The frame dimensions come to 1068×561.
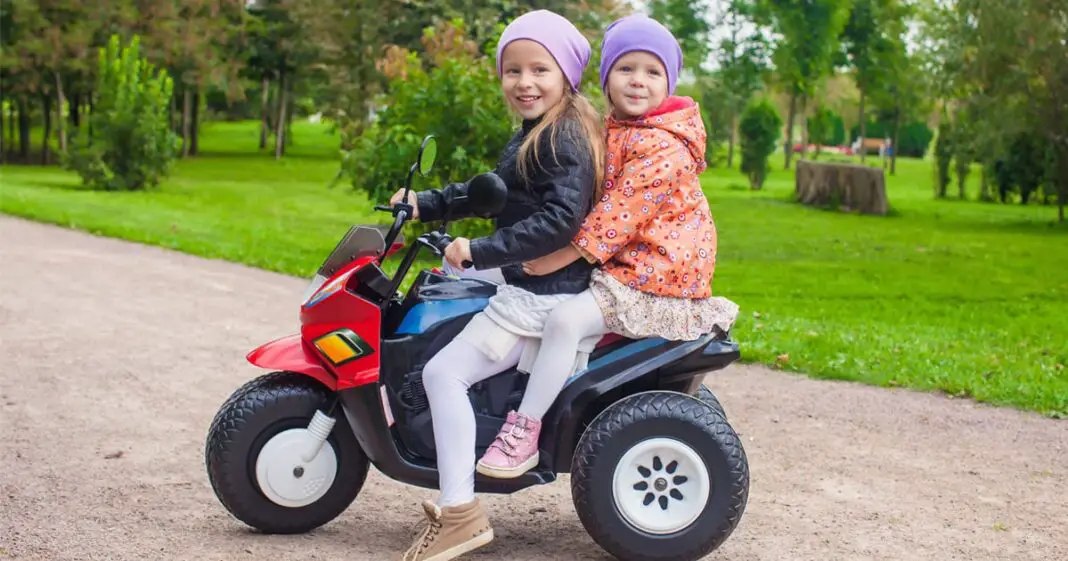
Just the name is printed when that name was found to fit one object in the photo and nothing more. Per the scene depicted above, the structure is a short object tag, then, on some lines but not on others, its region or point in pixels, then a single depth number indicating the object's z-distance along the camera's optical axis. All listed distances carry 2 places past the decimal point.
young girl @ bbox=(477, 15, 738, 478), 4.20
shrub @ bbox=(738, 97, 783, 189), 31.30
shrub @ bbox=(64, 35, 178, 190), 24.72
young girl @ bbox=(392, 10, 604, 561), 4.14
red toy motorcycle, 4.27
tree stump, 24.23
